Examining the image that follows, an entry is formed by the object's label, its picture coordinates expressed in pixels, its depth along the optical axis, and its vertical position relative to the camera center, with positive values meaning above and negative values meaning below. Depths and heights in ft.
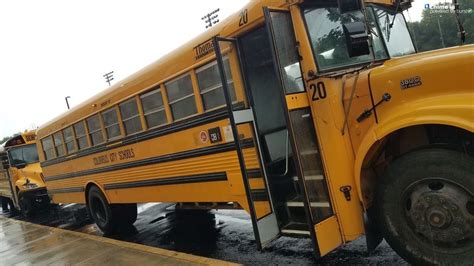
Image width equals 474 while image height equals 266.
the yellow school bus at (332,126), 9.80 -0.65
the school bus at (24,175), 40.52 -0.35
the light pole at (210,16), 111.45 +28.53
